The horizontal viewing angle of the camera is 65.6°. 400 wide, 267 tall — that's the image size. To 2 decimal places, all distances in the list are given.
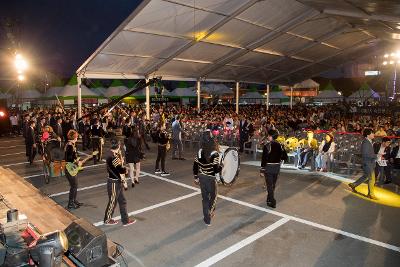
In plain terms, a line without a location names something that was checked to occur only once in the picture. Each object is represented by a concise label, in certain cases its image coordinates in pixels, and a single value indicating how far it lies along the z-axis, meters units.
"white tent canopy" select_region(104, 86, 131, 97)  30.61
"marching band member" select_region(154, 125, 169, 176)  11.13
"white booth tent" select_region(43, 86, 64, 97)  28.04
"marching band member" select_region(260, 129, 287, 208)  7.73
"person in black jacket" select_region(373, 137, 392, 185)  9.61
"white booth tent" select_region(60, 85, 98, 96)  25.47
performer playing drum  6.71
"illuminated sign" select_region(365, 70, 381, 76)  41.57
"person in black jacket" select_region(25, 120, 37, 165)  12.88
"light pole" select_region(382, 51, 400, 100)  34.19
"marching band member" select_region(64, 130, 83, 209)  7.93
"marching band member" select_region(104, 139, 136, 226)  6.74
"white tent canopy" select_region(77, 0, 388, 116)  13.31
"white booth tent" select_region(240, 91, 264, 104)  38.67
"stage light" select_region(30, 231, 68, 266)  3.70
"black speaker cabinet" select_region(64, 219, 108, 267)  4.48
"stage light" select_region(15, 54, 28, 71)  15.59
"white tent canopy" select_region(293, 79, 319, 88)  30.56
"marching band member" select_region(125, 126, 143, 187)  9.94
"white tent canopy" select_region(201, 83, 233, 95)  35.47
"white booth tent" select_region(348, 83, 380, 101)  33.62
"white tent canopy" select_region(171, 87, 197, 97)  35.31
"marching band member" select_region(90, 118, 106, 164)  12.90
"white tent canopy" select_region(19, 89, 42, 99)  32.41
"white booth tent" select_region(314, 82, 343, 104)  33.56
